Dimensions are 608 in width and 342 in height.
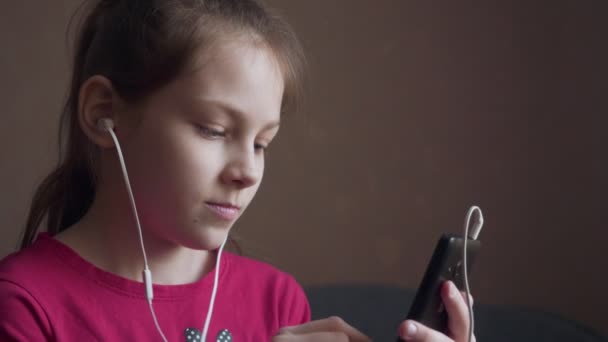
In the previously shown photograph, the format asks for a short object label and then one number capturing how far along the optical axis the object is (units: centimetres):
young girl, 109
